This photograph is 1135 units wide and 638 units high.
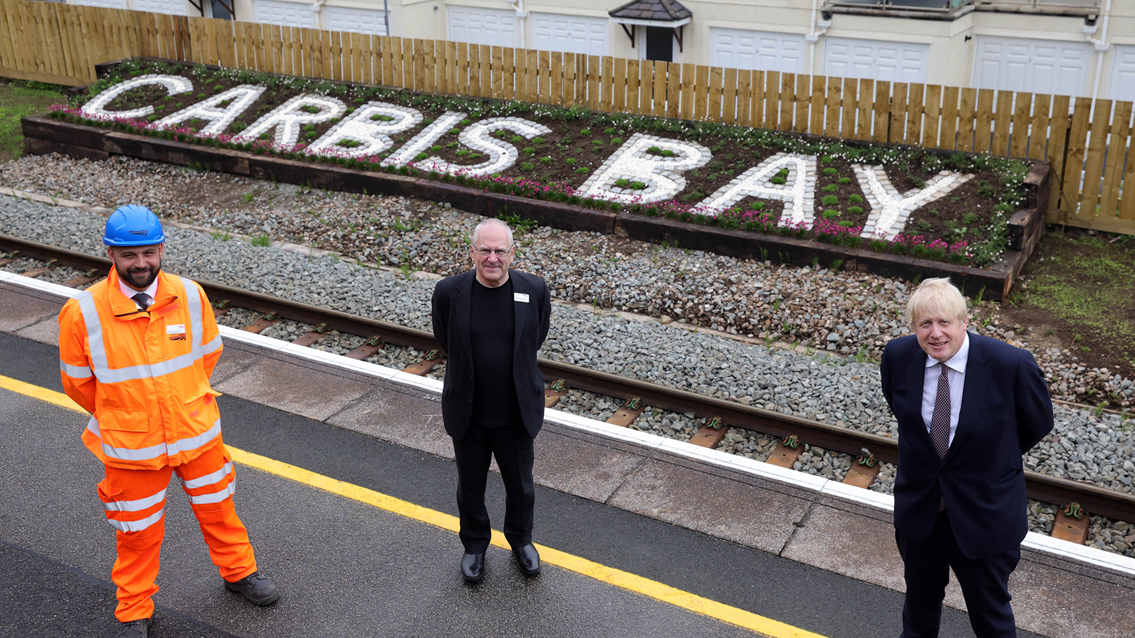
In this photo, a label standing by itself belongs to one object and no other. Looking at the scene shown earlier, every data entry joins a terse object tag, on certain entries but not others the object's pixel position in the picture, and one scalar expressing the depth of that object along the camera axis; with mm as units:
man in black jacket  4801
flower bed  10836
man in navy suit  3871
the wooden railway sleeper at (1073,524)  5730
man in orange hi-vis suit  4418
